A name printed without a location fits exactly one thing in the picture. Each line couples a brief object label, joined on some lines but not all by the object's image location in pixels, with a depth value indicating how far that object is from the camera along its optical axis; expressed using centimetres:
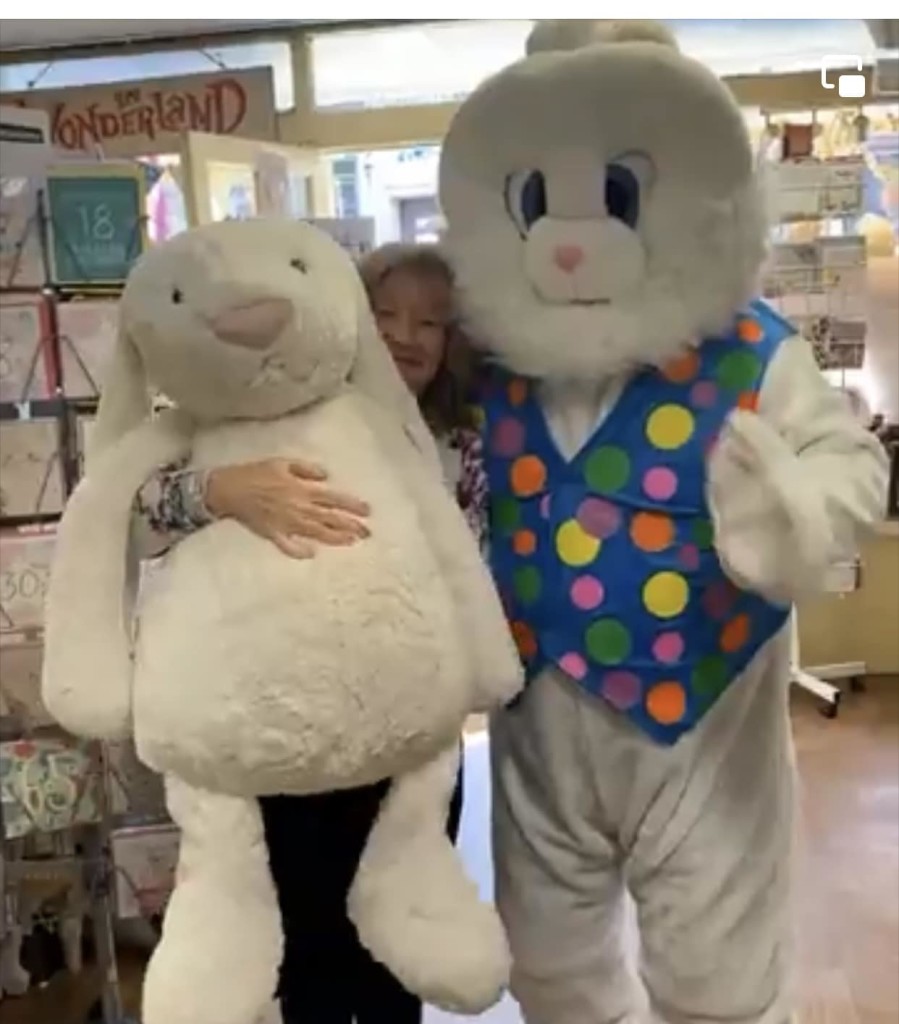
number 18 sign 196
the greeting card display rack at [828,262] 351
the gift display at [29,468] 200
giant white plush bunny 126
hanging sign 242
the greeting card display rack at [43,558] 199
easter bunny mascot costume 138
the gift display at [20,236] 193
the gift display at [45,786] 204
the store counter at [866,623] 391
